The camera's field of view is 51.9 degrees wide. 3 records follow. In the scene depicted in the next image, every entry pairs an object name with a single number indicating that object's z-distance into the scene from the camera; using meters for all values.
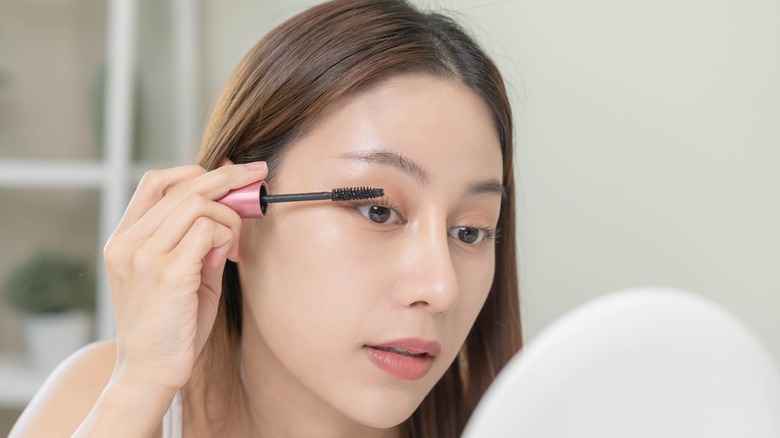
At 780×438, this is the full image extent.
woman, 0.81
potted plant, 1.71
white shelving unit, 1.59
